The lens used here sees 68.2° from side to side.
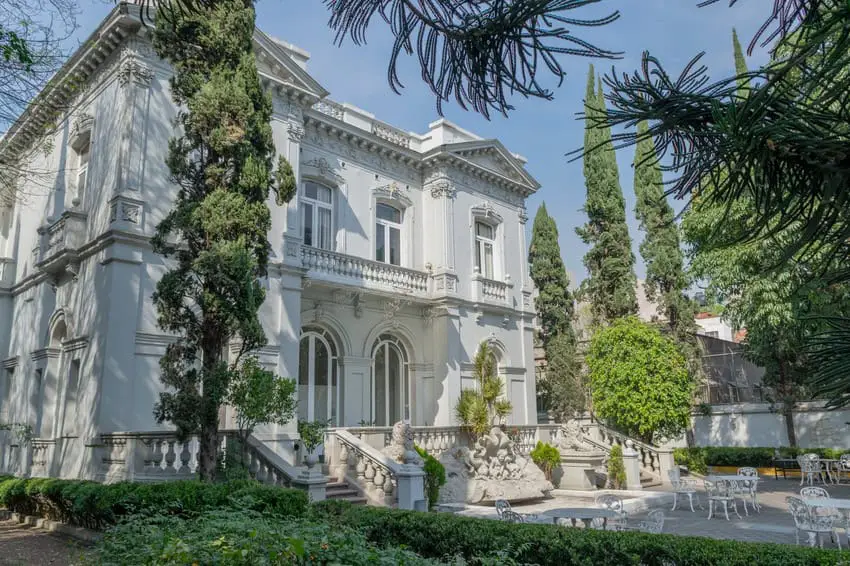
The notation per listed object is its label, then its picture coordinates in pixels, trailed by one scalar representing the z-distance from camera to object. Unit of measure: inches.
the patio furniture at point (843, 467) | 723.4
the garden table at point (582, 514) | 368.2
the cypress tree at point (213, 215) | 416.5
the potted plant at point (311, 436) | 512.4
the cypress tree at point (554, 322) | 977.5
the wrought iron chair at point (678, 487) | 563.5
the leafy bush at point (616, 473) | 696.4
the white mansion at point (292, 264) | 512.7
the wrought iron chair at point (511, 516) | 362.9
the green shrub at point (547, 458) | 702.5
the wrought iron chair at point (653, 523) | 349.1
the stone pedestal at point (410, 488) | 470.3
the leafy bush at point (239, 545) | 165.8
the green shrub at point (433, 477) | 536.7
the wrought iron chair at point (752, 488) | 541.3
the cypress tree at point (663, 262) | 957.2
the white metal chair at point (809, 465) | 726.5
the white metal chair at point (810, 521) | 373.7
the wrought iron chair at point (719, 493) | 512.0
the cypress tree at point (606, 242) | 960.9
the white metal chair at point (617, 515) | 388.2
